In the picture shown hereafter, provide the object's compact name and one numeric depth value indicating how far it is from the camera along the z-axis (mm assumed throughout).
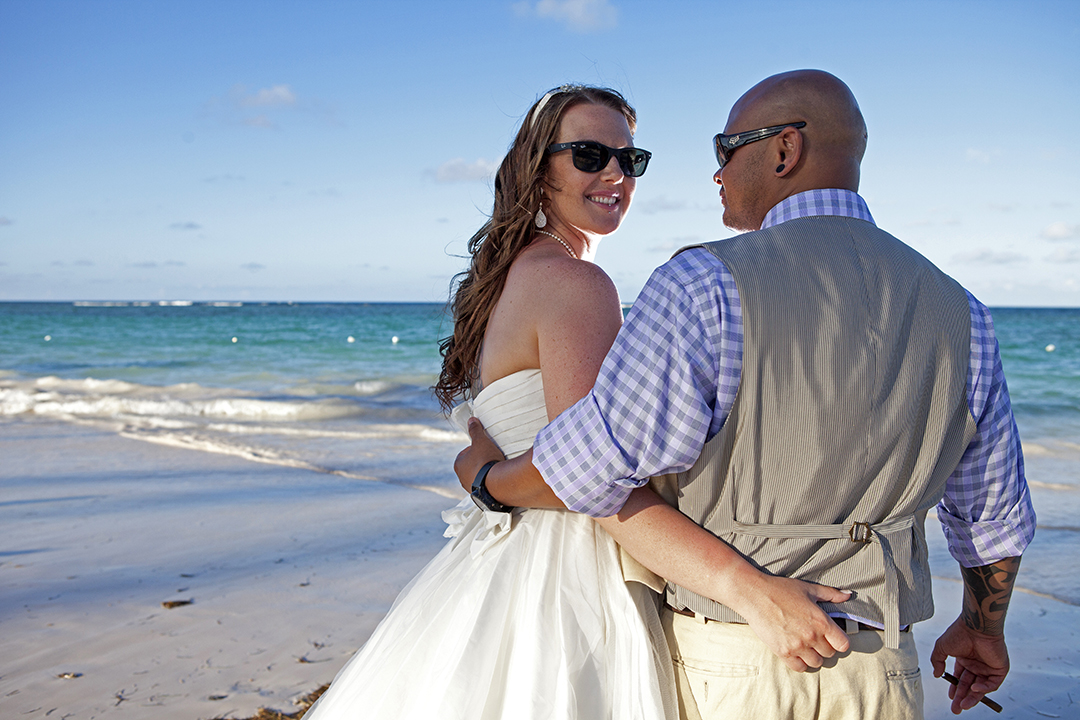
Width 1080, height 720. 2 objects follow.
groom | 1320
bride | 1556
